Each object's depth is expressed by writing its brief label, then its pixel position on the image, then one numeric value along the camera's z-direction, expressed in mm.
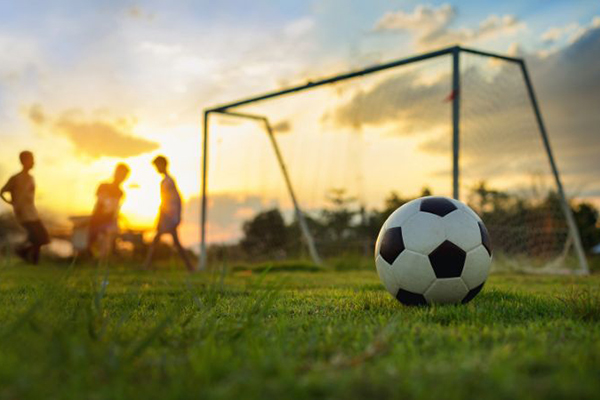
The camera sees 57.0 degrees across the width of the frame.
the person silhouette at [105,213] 10078
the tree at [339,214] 16516
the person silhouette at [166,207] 9211
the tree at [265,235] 15273
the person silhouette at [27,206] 9242
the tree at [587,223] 18500
